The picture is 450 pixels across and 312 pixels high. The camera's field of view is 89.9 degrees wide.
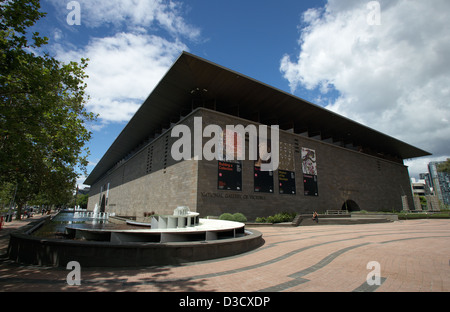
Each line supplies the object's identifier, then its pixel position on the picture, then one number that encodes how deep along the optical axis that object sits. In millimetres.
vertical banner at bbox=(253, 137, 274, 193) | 26516
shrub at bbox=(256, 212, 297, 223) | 23062
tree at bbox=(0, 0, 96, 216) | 8055
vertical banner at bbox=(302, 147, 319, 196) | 31594
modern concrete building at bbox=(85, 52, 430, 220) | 23828
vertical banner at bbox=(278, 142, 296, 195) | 28828
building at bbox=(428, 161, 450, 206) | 195125
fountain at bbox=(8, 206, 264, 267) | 6891
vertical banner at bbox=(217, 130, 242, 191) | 24109
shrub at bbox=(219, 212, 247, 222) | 19930
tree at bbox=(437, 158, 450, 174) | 57688
